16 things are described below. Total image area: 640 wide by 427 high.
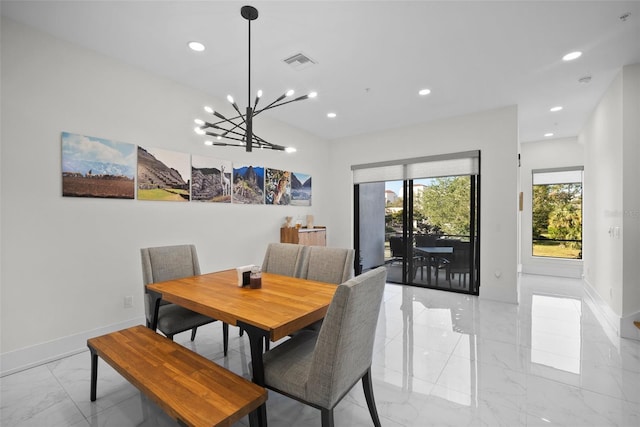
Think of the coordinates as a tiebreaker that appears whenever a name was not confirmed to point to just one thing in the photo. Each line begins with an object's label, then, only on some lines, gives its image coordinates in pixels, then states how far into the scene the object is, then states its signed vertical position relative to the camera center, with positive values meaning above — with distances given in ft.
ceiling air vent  9.41 +5.23
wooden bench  4.12 -2.91
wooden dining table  5.09 -1.95
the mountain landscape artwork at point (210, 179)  11.96 +1.48
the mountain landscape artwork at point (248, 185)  13.66 +1.40
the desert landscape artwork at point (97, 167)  8.73 +1.49
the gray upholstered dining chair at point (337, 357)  4.34 -2.51
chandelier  7.13 +2.51
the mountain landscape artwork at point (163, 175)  10.37 +1.48
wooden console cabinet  15.46 -1.31
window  19.36 +0.03
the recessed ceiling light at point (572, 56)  9.21 +5.26
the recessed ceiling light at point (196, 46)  8.80 +5.30
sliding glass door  15.23 -0.49
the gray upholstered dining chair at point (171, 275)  7.62 -1.95
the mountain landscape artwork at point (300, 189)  16.90 +1.48
